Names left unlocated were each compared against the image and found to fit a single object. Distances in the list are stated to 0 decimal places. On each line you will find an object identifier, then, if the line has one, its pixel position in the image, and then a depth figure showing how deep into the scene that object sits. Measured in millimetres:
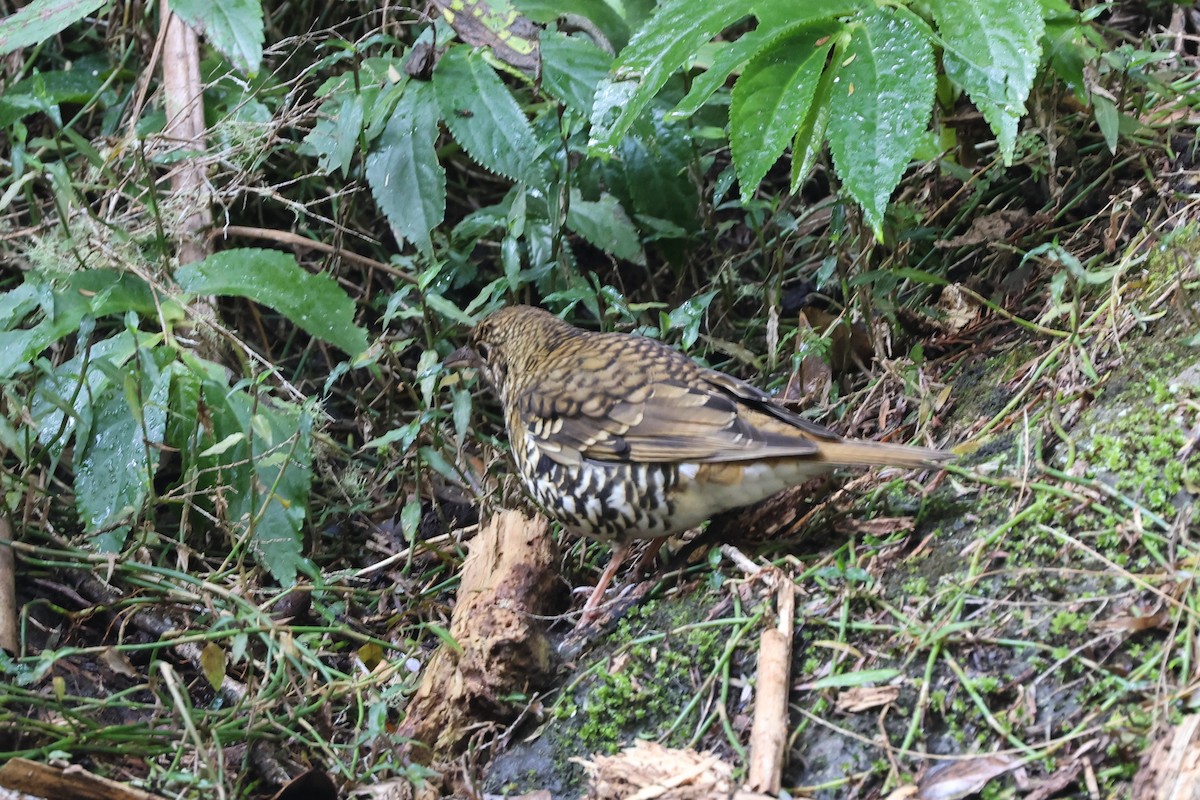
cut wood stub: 6195
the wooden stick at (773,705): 5064
